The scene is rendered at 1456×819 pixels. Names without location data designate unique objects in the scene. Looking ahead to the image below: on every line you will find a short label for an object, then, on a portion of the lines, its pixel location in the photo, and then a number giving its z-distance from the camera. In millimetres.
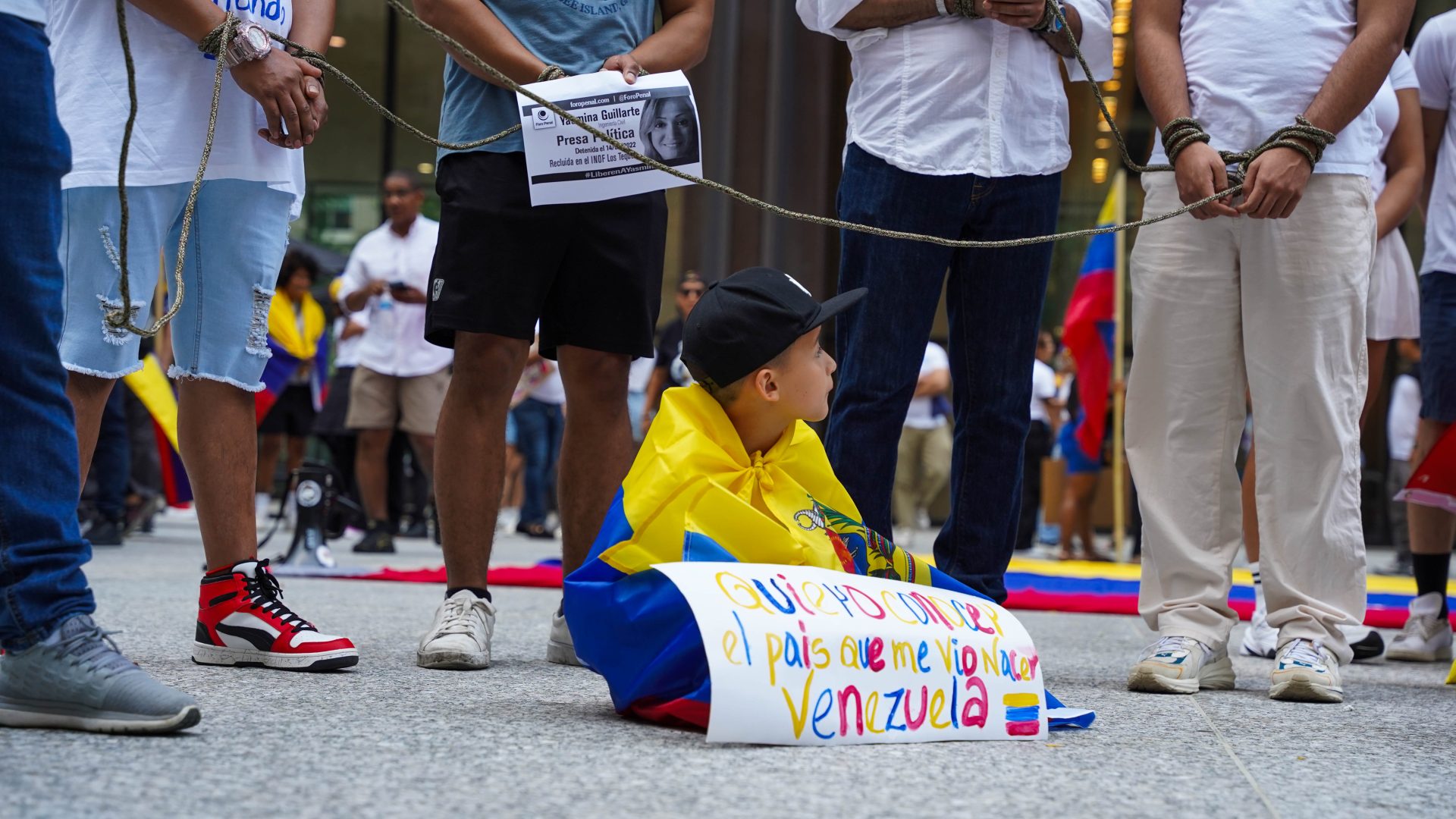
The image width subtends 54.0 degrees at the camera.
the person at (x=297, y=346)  7582
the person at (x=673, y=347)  8805
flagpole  8492
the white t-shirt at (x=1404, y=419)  10273
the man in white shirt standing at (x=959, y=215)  2883
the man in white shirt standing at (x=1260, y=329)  2764
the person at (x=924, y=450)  9773
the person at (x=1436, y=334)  3760
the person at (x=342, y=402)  7406
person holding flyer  2777
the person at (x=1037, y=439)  10062
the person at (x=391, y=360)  6949
